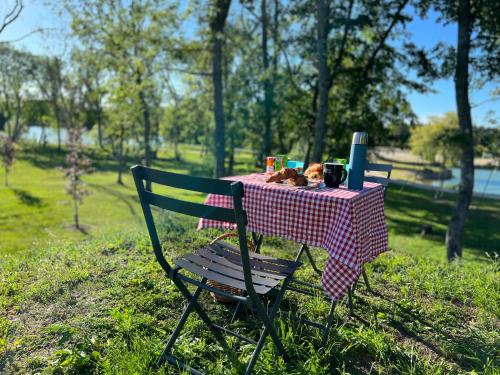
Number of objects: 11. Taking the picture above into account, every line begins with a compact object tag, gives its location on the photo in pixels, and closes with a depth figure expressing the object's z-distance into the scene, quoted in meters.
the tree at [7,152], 17.34
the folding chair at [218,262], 1.54
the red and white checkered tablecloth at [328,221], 2.00
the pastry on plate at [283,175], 2.48
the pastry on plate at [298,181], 2.41
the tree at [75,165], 11.78
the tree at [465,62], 6.55
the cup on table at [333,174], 2.38
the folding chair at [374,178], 2.88
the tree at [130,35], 9.56
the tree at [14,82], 28.64
